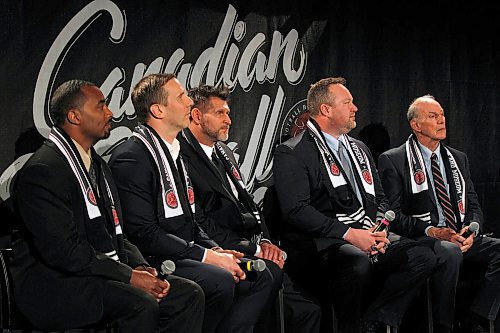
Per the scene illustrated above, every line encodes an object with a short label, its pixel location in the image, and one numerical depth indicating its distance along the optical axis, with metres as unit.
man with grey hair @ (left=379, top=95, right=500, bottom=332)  9.48
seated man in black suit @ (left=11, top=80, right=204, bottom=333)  6.85
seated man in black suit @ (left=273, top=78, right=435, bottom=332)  9.09
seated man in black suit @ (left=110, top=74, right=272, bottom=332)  7.86
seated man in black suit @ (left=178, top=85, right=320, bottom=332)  8.73
